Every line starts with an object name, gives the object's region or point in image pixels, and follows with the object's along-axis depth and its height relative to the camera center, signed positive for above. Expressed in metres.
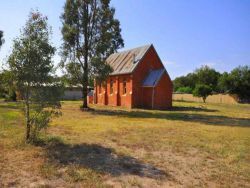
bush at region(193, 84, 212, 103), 40.30 +1.17
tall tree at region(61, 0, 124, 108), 21.35 +6.86
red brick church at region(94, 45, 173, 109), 24.04 +1.83
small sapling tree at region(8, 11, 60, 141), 7.80 +0.89
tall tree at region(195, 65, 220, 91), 67.68 +6.94
